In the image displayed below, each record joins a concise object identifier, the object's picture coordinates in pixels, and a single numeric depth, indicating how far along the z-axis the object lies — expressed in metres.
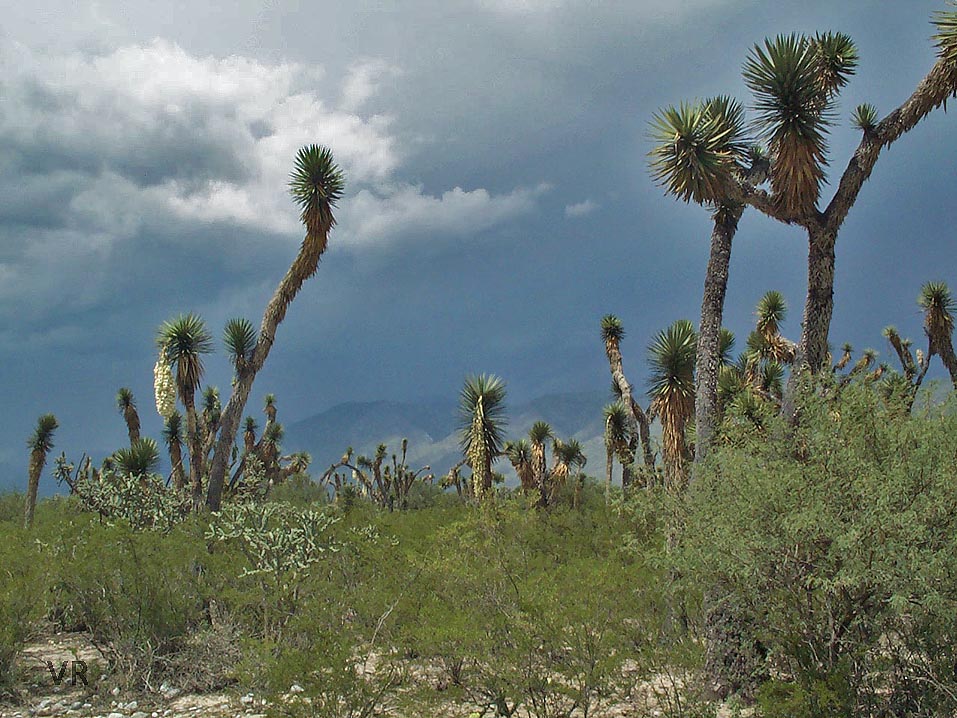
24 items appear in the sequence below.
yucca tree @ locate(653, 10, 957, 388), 10.75
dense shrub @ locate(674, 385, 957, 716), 6.15
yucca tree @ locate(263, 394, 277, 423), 37.16
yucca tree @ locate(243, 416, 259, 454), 36.71
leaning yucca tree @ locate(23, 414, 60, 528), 26.97
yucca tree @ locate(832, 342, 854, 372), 28.67
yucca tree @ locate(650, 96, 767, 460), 10.79
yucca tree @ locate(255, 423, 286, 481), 32.97
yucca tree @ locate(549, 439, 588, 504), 32.47
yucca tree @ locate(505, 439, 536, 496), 30.88
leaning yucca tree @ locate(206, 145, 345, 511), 18.75
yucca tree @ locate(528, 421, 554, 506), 29.89
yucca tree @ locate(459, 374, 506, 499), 24.56
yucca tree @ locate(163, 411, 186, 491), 25.45
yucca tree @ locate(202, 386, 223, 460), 23.25
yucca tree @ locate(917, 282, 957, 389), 25.66
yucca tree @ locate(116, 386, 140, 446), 28.39
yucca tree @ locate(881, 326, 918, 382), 29.17
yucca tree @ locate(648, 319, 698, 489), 16.73
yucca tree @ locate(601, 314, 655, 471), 21.08
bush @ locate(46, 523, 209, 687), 9.82
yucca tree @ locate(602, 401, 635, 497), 25.92
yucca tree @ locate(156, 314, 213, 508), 20.58
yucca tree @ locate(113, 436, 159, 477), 25.47
